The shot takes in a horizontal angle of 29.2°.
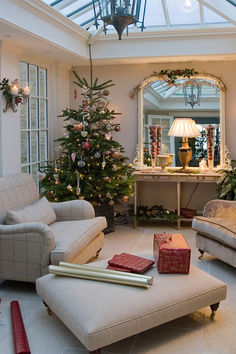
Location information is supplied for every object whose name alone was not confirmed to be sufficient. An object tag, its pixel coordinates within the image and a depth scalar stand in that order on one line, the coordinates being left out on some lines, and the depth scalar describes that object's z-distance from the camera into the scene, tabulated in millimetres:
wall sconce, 4891
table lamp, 6188
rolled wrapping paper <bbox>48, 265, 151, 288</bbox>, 3092
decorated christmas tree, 5660
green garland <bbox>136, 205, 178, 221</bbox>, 6137
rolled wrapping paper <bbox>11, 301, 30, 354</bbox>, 2855
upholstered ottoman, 2713
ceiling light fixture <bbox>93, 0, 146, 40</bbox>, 3070
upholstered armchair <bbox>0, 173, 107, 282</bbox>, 3766
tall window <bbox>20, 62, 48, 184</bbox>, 5664
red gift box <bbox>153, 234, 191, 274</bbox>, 3350
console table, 6005
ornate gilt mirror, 6387
